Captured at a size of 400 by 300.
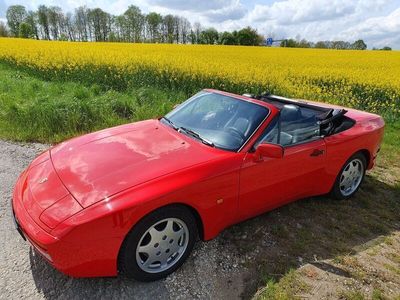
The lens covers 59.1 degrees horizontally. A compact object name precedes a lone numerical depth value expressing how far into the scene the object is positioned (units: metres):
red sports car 2.46
